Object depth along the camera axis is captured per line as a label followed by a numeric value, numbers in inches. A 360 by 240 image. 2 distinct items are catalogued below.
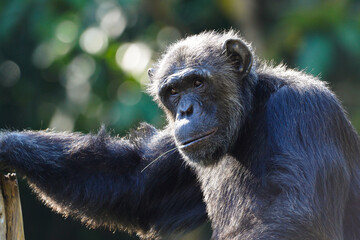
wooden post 423.5
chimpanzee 415.5
